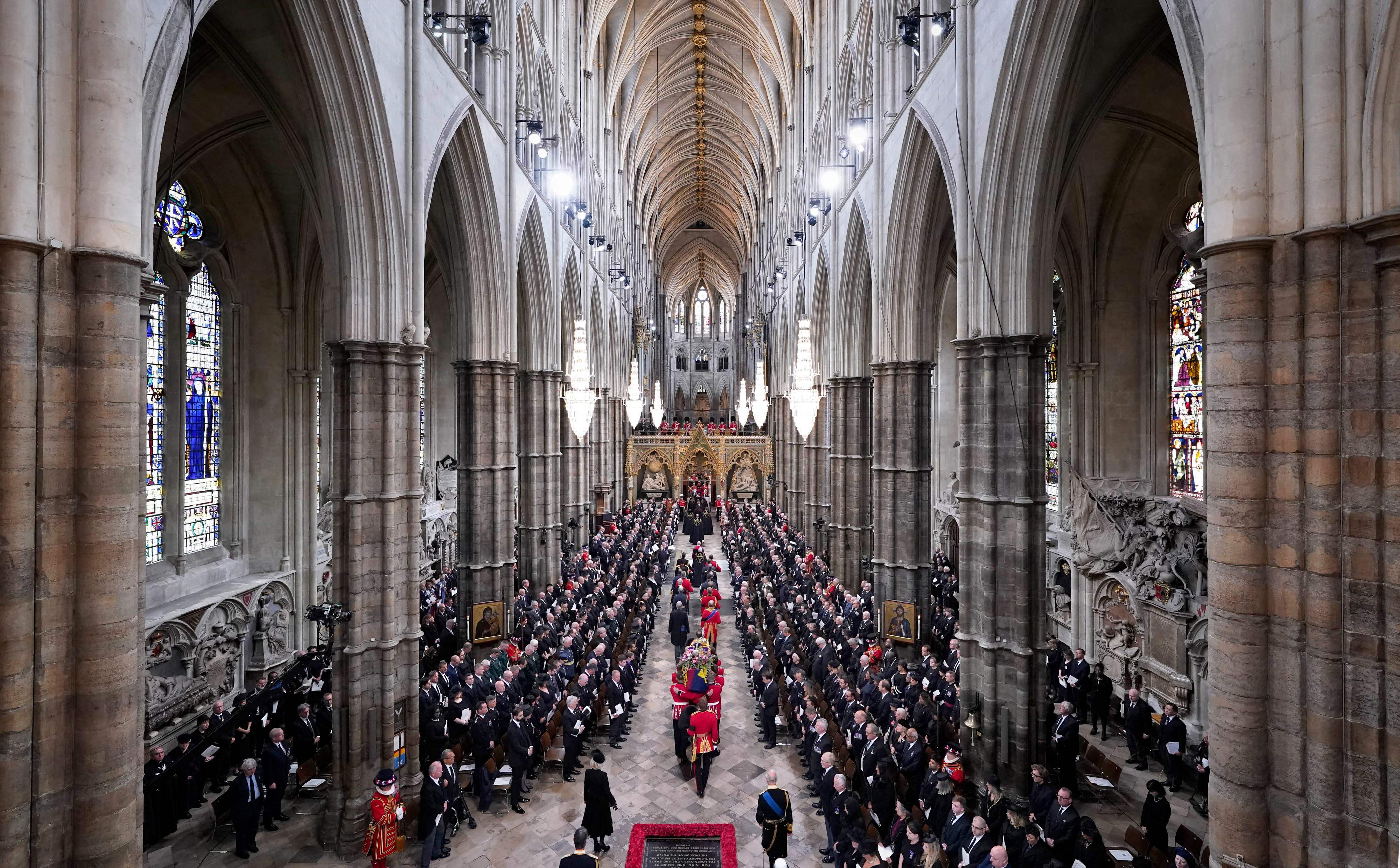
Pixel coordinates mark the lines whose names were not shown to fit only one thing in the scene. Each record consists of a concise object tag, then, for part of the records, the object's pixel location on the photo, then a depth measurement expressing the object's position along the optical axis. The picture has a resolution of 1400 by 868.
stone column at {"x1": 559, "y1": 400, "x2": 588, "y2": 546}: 27.11
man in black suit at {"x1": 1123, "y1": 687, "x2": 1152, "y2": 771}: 10.85
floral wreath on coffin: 11.19
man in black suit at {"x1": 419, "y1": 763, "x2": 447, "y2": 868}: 8.60
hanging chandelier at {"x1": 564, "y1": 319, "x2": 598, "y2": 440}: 19.00
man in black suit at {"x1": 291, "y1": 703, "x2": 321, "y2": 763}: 10.79
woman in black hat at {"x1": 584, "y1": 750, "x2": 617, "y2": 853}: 8.76
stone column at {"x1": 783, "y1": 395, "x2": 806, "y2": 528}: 31.48
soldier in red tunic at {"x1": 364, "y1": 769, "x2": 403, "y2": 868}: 8.16
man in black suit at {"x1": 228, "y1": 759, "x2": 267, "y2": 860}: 8.69
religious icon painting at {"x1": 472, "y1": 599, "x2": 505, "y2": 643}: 15.66
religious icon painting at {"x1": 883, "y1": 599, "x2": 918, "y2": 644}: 15.46
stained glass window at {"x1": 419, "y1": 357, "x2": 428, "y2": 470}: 24.62
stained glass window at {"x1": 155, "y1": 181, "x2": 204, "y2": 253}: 14.24
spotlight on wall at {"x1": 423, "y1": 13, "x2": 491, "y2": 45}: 11.91
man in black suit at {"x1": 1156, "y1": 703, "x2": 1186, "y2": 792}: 10.12
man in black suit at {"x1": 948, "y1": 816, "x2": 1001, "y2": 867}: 7.05
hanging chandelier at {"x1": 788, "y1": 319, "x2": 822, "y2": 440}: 19.42
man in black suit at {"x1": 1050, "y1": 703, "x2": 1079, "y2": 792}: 9.88
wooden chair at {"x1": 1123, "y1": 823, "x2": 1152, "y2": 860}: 8.16
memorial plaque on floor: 8.77
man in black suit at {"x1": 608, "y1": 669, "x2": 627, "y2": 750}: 12.02
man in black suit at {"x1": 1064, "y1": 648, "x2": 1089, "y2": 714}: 12.31
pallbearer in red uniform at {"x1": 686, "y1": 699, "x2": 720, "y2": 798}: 10.23
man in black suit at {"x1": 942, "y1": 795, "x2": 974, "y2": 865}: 7.35
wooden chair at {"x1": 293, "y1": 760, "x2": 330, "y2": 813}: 10.42
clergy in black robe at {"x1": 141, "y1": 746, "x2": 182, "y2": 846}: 9.04
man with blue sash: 7.95
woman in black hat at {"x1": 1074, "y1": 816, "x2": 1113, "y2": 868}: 6.98
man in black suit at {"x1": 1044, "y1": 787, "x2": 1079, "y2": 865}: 7.20
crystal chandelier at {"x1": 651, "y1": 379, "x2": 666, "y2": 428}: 42.44
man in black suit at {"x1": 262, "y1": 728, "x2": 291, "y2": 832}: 9.48
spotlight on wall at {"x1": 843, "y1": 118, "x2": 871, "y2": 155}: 15.20
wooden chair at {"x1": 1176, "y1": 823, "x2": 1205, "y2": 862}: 8.02
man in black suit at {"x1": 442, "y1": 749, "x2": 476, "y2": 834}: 9.09
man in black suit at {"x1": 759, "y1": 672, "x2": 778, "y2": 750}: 11.83
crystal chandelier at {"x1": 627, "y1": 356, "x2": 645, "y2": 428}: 31.25
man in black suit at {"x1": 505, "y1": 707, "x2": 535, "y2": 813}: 10.09
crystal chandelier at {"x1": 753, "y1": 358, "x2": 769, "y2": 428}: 31.98
